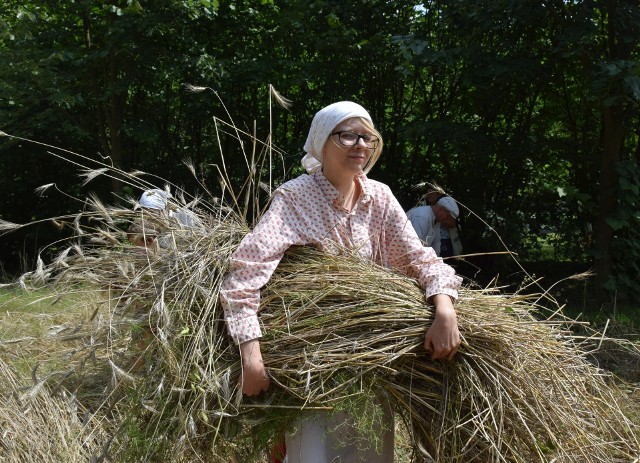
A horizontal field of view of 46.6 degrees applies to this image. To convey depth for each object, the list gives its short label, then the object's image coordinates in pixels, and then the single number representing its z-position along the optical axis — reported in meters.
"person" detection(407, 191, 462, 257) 6.17
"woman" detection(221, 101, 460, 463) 2.07
